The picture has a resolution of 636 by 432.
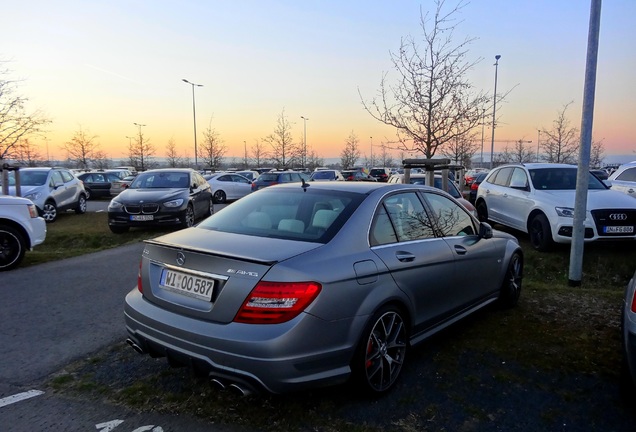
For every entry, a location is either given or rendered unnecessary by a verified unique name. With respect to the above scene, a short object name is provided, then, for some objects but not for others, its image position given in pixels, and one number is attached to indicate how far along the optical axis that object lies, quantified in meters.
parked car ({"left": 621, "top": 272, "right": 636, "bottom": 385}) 2.82
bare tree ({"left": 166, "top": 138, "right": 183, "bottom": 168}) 64.63
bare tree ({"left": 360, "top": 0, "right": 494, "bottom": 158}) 8.96
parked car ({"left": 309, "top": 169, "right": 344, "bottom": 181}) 25.09
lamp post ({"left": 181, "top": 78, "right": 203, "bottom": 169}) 46.00
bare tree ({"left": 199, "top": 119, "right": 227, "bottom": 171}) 51.47
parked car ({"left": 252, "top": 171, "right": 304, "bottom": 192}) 19.59
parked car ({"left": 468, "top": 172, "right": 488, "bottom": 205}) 15.56
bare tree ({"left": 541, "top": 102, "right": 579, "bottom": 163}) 32.12
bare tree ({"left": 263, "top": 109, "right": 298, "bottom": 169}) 43.84
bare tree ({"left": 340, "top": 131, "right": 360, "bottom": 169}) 63.47
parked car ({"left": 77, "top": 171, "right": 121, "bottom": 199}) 24.30
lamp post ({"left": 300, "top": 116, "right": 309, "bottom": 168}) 54.21
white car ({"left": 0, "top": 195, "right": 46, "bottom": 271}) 7.48
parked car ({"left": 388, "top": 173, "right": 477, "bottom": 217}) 10.54
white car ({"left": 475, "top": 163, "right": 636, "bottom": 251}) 7.91
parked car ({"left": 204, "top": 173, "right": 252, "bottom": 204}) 21.94
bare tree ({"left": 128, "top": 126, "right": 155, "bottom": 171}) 54.54
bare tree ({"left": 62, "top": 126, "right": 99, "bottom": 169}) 51.53
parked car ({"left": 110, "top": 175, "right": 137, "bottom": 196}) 22.06
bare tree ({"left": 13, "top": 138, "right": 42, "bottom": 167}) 18.64
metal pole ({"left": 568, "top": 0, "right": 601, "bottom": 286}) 6.28
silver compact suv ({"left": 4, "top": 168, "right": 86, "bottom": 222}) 14.10
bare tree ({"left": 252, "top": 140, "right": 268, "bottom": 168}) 62.25
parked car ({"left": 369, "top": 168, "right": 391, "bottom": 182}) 39.11
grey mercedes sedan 2.71
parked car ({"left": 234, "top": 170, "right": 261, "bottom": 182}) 29.25
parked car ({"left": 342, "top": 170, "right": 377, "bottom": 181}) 33.35
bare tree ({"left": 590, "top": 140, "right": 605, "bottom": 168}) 47.91
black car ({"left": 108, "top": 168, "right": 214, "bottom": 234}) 10.98
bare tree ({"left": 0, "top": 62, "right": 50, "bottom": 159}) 17.33
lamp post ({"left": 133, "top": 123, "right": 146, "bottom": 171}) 53.84
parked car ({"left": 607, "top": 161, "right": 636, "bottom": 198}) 10.60
